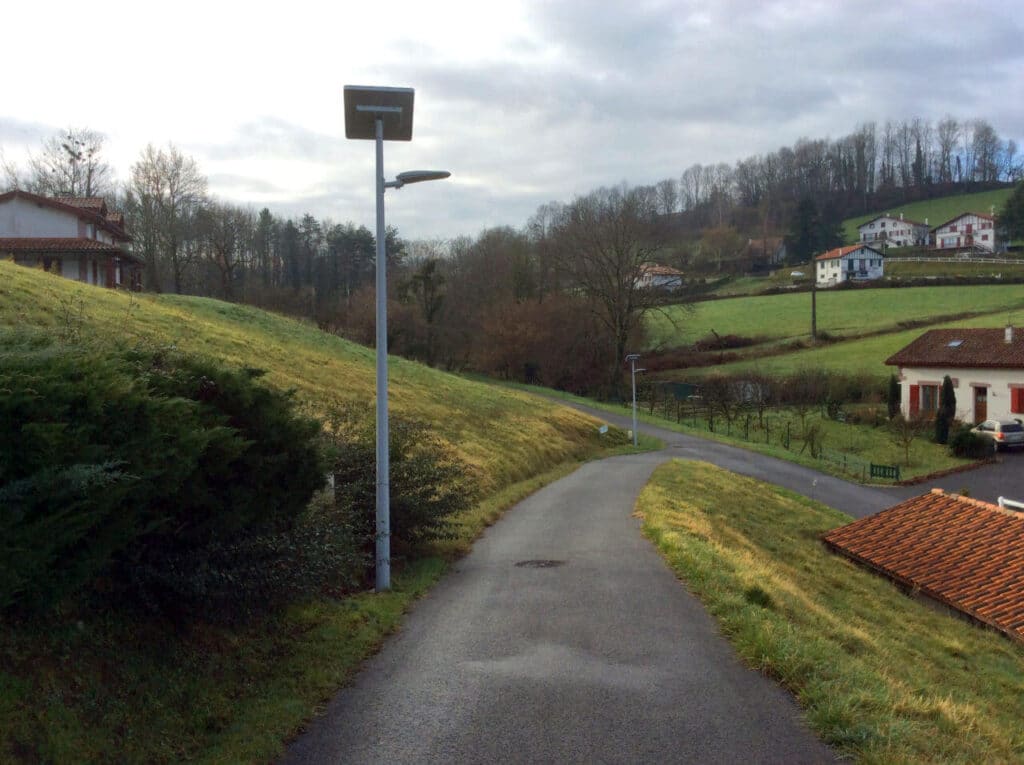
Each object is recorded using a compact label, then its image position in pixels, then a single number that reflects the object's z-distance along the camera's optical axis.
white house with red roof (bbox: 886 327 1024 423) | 46.78
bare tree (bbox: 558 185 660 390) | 57.91
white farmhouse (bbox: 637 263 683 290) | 60.25
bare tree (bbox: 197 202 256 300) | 61.88
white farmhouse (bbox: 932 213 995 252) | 107.62
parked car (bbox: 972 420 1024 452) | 42.31
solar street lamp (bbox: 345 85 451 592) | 10.04
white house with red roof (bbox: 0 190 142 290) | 37.03
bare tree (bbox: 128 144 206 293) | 55.81
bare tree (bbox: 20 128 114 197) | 53.03
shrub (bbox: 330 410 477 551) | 11.22
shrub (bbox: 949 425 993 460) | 40.31
